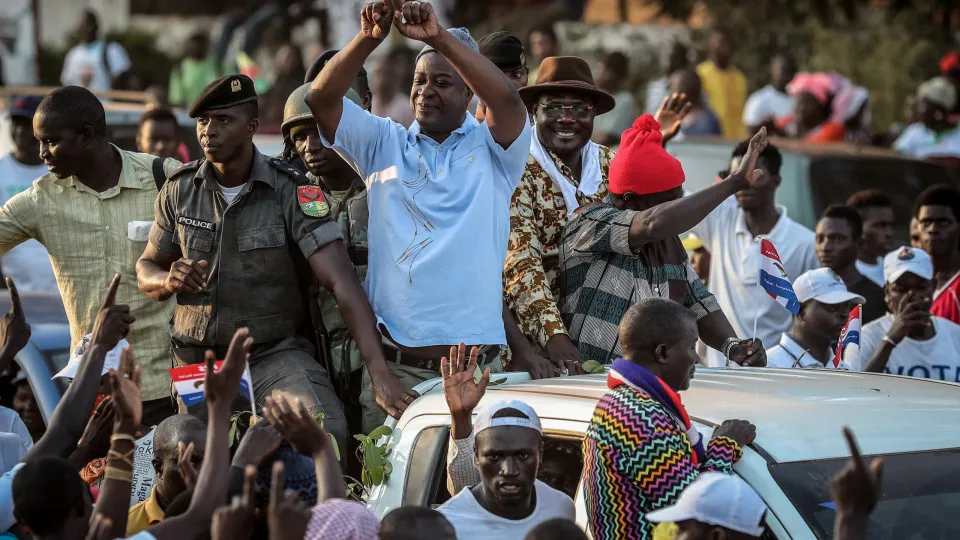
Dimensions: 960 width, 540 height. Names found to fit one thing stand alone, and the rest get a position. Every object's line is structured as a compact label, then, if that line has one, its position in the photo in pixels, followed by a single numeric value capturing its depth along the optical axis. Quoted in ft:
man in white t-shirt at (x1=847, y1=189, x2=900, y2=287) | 60.44
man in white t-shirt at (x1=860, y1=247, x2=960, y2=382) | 47.50
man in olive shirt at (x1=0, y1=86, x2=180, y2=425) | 42.37
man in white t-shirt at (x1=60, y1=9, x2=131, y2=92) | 101.94
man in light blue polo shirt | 36.47
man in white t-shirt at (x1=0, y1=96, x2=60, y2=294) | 60.59
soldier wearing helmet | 39.09
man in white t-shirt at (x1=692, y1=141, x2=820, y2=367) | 52.39
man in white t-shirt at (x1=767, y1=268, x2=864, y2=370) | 45.83
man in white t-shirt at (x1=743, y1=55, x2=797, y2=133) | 95.14
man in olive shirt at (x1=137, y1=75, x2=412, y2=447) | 37.29
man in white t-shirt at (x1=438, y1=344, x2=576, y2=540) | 29.71
